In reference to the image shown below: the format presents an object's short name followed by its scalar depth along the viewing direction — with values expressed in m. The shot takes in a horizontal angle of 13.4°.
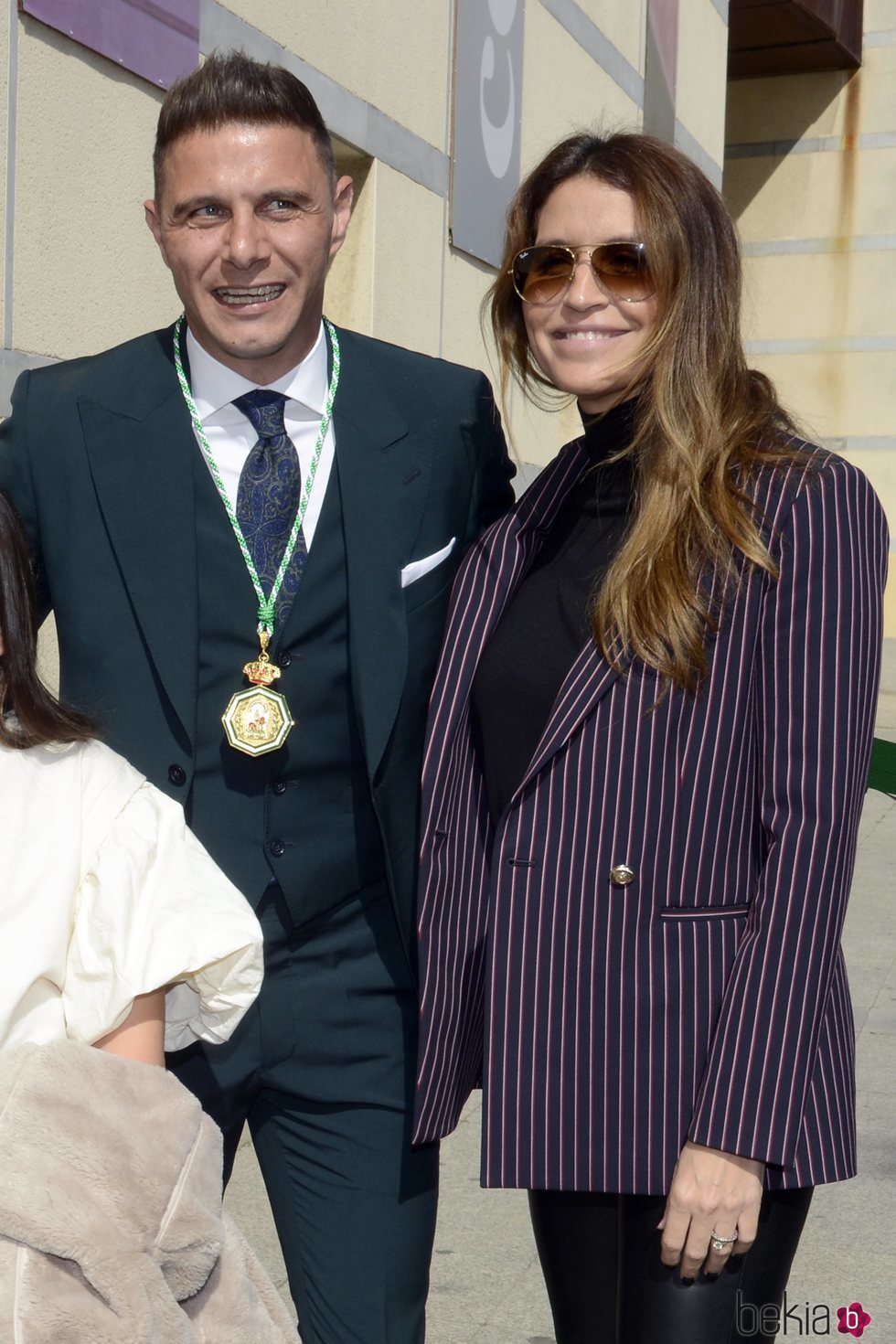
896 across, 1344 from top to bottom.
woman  2.73
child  2.54
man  2.91
